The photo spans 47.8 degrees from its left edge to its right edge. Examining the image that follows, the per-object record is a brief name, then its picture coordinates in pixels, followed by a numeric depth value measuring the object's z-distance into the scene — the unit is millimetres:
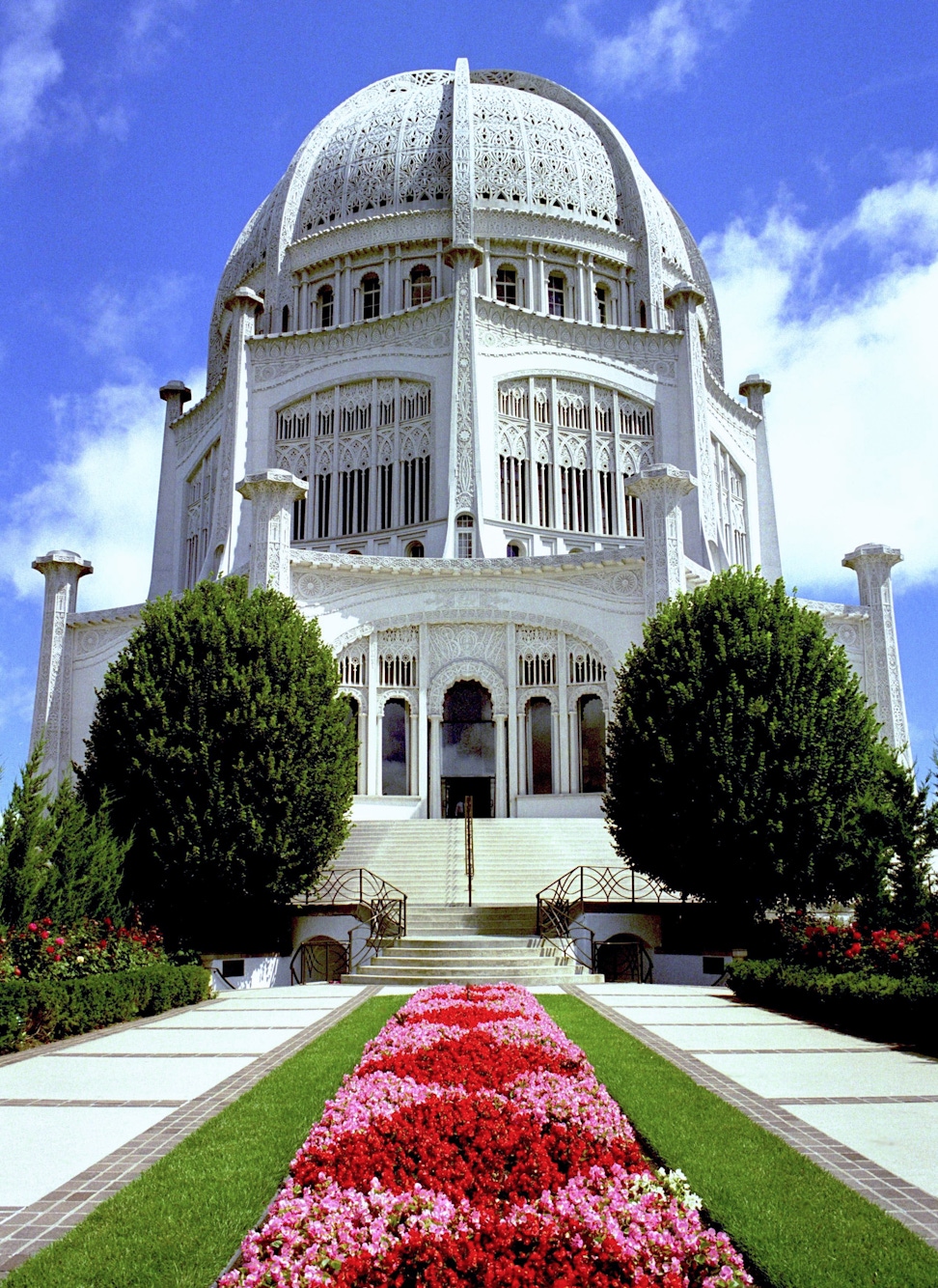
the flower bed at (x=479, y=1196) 4156
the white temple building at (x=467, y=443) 33344
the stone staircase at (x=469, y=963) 18609
